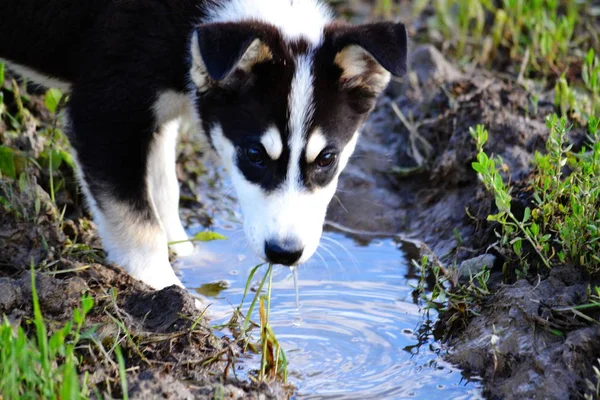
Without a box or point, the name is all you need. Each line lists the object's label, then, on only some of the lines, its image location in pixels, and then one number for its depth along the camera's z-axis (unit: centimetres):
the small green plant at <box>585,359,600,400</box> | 322
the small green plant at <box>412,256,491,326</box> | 409
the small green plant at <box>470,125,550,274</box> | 389
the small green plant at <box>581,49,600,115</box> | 509
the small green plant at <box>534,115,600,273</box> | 379
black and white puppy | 381
